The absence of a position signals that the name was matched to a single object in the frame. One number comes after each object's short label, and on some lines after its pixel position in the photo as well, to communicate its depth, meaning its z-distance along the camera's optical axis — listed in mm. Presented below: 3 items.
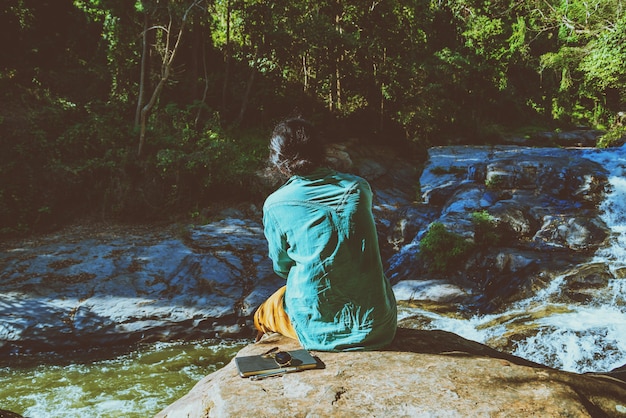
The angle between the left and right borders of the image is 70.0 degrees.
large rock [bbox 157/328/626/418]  2084
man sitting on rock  2541
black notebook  2428
